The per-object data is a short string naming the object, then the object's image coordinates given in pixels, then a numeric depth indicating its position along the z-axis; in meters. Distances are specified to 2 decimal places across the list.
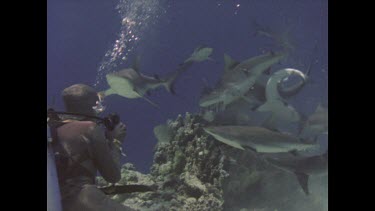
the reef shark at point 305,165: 3.82
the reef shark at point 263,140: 3.53
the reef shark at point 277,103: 4.97
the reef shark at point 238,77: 4.67
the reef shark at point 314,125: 4.92
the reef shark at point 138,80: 4.68
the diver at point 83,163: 2.15
